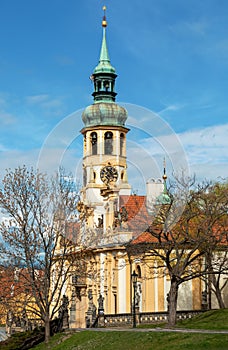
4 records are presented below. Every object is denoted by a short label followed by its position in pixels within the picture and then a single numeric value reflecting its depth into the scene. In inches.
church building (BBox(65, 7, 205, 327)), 2294.4
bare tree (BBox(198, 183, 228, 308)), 1675.7
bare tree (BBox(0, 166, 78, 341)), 1673.2
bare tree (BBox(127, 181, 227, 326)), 1611.7
